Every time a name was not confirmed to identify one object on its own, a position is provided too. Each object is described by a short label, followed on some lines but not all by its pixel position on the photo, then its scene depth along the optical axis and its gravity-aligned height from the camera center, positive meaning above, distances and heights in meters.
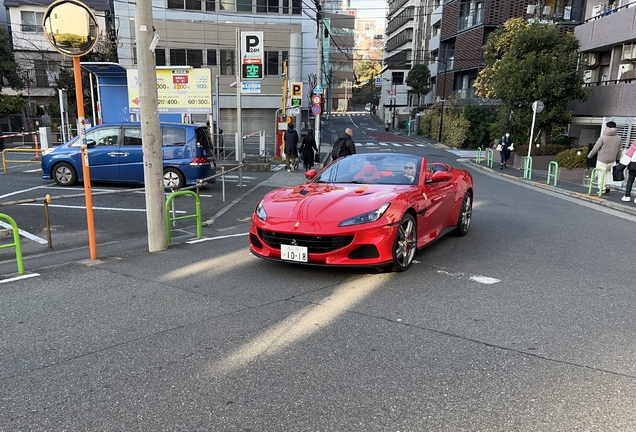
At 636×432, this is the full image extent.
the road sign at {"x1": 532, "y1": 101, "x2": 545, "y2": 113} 19.42 +0.34
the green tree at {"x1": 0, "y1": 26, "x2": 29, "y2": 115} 30.48 +1.96
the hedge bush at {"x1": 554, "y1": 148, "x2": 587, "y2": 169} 17.26 -1.55
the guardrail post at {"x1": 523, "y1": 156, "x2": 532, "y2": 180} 18.33 -2.03
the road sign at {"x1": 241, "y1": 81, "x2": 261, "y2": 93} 16.72 +0.80
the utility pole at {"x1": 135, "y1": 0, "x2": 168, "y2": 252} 6.27 -0.28
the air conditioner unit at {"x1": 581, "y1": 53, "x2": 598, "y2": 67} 22.14 +2.56
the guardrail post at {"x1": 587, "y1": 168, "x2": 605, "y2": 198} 12.59 -1.67
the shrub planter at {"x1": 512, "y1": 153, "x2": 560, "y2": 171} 21.31 -2.07
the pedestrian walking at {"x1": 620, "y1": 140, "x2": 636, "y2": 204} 10.94 -1.03
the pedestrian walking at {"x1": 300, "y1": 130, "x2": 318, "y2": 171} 18.05 -1.45
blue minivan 12.36 -1.21
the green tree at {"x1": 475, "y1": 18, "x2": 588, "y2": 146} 20.64 +1.60
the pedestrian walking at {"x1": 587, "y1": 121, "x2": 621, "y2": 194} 12.36 -0.86
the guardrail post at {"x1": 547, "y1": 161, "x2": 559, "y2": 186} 15.15 -1.78
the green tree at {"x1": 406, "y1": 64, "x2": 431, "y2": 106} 56.93 +3.98
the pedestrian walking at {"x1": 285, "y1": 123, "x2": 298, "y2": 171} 17.69 -1.27
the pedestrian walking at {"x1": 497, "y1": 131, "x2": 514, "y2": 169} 21.75 -1.47
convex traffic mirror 5.65 +0.92
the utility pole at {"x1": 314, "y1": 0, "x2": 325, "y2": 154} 22.27 +2.81
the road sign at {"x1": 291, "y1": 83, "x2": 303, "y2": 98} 20.44 +0.84
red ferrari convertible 5.25 -1.18
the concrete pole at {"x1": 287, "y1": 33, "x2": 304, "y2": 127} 38.94 +4.45
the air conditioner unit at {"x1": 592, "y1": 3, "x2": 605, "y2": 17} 20.90 +4.59
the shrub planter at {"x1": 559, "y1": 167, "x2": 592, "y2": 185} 17.11 -2.10
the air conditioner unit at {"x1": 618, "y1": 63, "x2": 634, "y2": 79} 18.97 +1.89
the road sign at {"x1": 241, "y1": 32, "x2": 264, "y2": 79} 14.95 +1.66
